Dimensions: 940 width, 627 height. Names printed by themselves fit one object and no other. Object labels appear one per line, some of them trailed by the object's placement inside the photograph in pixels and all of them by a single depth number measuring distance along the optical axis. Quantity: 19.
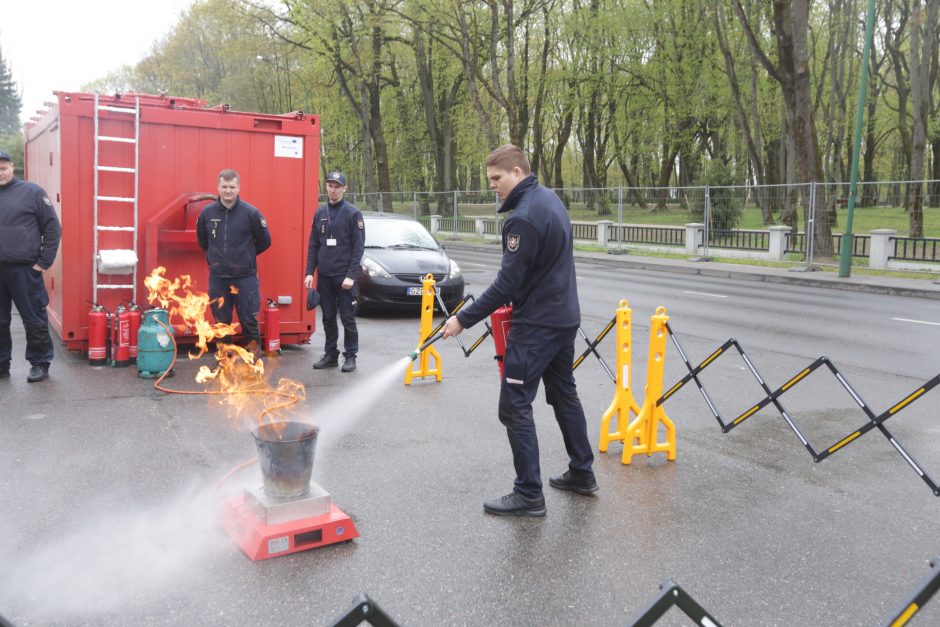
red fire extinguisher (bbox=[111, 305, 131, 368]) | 8.30
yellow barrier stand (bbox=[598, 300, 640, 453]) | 5.59
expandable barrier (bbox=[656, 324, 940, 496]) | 4.67
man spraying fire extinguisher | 4.45
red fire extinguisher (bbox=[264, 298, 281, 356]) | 9.09
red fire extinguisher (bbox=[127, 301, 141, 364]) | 8.37
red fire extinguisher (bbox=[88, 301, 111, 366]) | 8.26
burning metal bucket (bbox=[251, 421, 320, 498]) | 4.05
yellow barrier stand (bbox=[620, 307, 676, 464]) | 5.65
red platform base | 4.00
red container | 8.29
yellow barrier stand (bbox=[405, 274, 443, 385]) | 8.08
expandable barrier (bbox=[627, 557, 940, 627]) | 1.98
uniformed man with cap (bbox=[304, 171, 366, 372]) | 8.48
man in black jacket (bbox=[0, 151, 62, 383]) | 7.43
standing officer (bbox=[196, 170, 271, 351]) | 8.12
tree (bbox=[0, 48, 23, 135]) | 67.85
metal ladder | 8.21
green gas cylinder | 7.91
